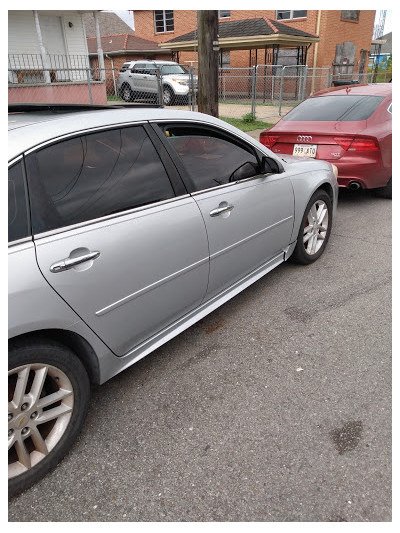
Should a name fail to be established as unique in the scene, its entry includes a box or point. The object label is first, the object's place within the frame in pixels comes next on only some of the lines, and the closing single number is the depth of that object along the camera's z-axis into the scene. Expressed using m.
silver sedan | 1.85
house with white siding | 14.59
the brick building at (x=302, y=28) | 22.52
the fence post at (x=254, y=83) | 13.51
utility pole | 6.00
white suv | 16.69
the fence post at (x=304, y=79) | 15.45
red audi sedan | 5.39
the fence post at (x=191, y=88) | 11.15
